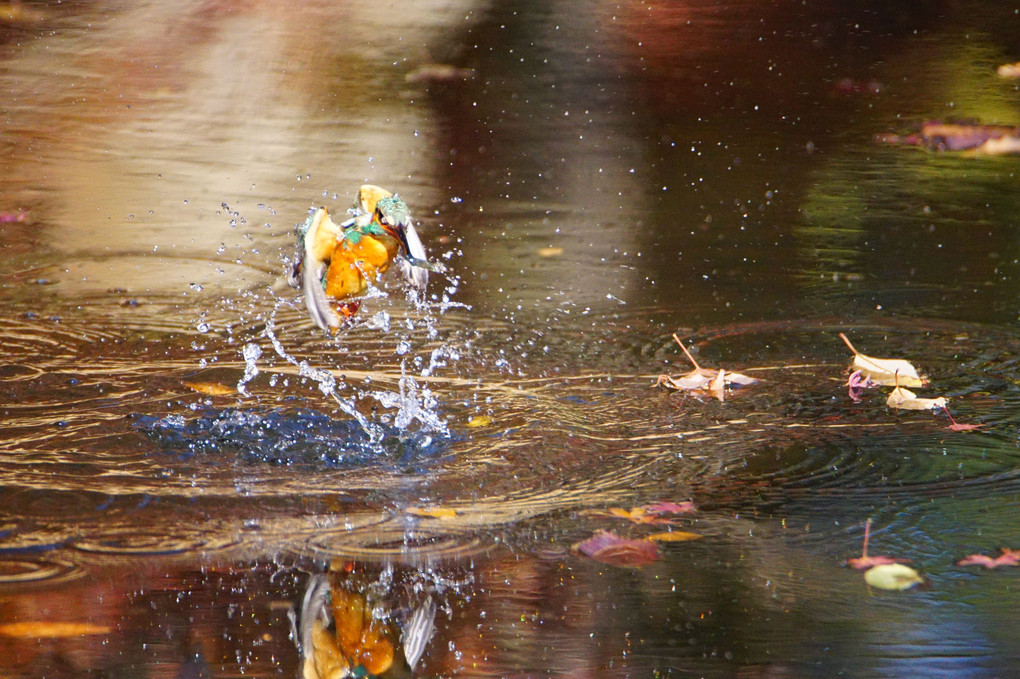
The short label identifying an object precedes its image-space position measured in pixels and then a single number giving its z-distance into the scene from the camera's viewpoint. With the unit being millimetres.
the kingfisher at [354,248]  6262
